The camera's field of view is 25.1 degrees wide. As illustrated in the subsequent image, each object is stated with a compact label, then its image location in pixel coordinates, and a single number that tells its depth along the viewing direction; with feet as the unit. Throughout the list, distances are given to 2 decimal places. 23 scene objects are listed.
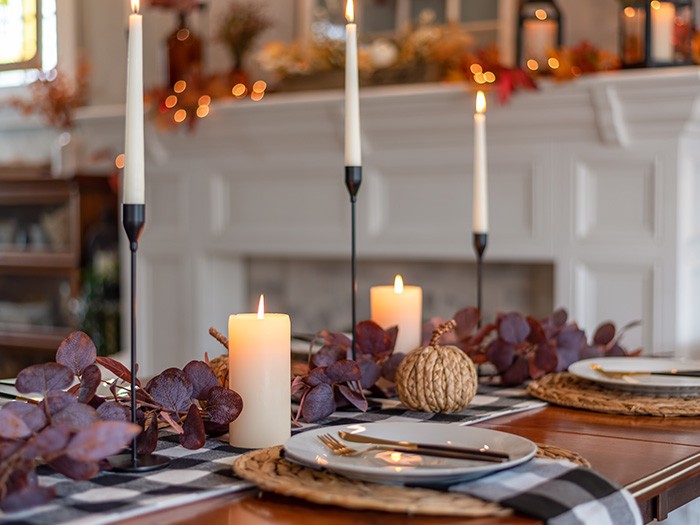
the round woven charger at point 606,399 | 7.16
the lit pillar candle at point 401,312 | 7.91
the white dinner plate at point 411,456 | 5.54
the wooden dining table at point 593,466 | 5.34
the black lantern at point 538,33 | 13.96
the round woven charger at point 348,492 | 5.34
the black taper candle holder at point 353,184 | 7.40
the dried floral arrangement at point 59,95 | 20.27
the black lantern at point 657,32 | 12.99
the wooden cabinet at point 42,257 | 19.57
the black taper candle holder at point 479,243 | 8.47
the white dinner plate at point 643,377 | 7.45
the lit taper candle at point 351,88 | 7.34
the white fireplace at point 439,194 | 13.34
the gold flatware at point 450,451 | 5.74
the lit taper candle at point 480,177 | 8.27
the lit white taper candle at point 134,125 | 6.00
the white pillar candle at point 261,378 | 6.29
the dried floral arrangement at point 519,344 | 8.06
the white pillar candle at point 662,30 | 12.96
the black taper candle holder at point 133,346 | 5.89
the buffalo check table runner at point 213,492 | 5.32
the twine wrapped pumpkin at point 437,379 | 6.99
